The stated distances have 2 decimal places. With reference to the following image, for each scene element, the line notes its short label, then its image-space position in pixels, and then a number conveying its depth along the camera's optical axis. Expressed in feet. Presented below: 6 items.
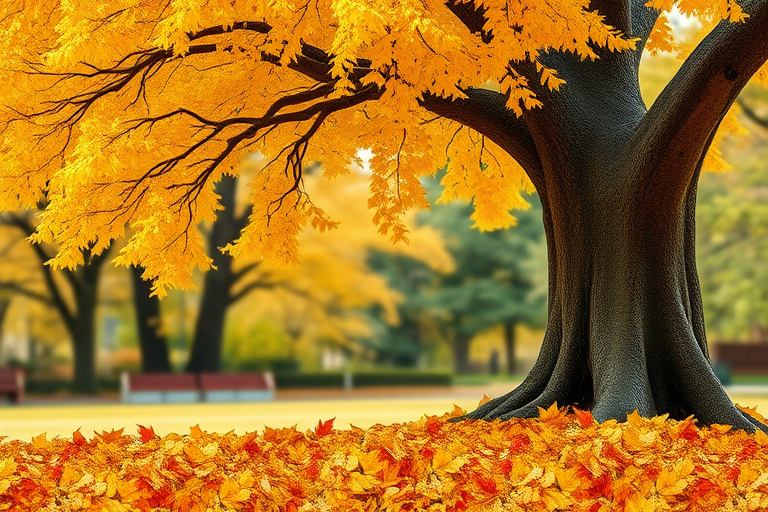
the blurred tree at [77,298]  107.04
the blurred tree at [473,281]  161.17
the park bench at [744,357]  145.79
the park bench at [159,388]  93.30
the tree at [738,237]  120.57
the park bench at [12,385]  93.50
